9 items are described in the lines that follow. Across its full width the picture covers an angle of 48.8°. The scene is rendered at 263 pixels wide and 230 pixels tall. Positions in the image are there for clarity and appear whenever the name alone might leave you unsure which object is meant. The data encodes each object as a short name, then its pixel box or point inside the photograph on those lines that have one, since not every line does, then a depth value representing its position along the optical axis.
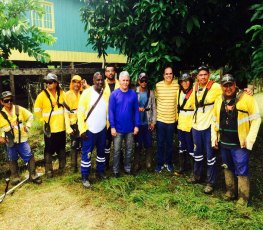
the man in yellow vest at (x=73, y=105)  6.32
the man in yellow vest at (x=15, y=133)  5.73
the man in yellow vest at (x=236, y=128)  4.54
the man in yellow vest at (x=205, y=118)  5.23
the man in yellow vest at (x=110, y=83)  6.05
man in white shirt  5.65
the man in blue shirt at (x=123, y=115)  5.80
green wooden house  14.80
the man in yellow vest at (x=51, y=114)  6.02
